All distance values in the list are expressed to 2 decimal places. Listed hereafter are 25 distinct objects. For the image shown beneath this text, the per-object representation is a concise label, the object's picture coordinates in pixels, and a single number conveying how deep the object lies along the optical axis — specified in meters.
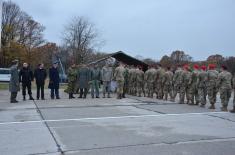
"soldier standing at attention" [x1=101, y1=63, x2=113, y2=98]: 11.96
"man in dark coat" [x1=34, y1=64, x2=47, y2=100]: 10.96
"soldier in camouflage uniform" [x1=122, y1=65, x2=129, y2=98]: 12.43
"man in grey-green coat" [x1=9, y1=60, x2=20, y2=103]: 9.91
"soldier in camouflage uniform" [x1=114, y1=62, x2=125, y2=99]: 11.20
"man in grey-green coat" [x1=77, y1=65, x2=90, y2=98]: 11.50
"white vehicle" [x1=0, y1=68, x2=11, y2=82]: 28.46
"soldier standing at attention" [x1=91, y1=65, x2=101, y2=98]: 11.68
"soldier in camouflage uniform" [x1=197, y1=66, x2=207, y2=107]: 9.29
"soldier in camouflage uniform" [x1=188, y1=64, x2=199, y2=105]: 9.74
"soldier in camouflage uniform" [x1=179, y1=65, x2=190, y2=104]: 10.00
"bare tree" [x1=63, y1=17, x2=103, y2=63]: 36.02
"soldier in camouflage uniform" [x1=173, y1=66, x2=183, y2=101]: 10.22
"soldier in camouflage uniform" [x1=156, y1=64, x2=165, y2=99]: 11.49
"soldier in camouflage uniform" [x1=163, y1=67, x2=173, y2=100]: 11.09
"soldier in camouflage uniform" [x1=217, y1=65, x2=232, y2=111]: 8.51
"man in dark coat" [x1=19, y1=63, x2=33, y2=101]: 10.59
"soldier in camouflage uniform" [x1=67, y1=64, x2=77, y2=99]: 11.63
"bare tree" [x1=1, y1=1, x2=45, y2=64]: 36.30
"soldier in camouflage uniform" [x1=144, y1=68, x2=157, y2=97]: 11.85
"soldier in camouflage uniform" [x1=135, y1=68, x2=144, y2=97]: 12.55
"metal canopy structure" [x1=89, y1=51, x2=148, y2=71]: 15.45
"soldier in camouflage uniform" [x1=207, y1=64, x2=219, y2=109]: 8.95
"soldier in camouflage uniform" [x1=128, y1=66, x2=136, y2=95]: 12.72
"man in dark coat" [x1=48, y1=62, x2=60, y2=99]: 11.15
